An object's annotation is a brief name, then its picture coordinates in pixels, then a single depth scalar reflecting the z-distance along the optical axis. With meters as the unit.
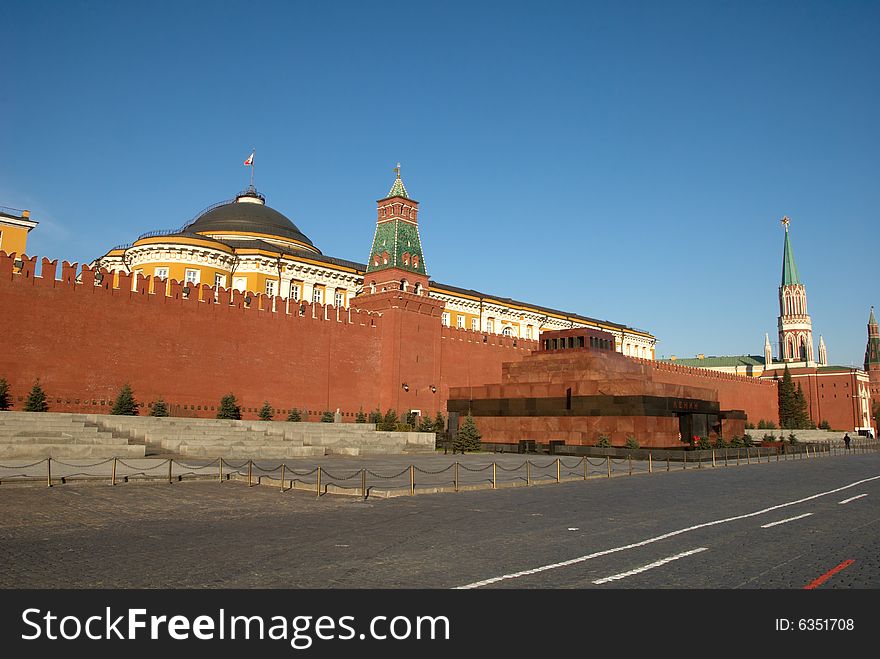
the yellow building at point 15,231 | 36.91
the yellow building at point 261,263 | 39.97
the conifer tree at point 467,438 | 29.17
